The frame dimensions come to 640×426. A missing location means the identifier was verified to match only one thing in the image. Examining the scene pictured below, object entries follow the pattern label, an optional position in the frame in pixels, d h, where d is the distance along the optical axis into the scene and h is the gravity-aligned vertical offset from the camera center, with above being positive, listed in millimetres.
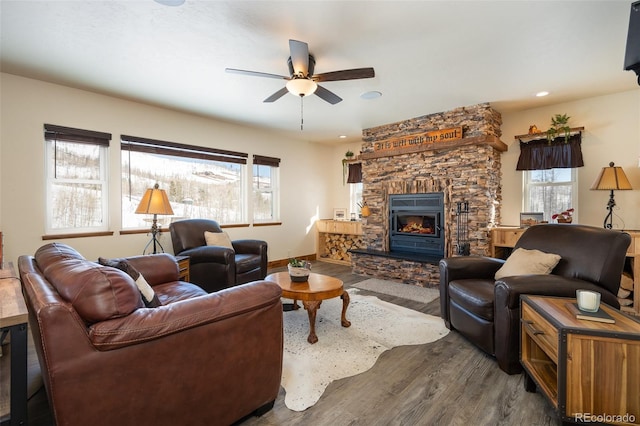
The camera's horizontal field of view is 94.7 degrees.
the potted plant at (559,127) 3865 +1123
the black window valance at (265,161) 5410 +939
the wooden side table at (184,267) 3389 -653
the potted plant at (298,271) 2842 -583
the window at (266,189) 5488 +412
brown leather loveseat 1100 -594
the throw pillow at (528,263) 2350 -438
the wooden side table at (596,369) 1397 -772
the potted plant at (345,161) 6237 +1045
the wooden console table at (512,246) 3186 -466
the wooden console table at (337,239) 6012 -614
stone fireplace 4105 +427
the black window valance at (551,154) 3898 +778
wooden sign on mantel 4262 +1119
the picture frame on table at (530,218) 4074 -109
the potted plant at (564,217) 3688 -85
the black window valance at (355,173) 6211 +800
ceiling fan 2375 +1167
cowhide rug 1996 -1136
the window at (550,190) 4051 +282
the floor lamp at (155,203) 3549 +94
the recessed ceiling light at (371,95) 3653 +1465
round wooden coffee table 2529 -714
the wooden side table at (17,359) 1178 -597
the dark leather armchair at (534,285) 2035 -536
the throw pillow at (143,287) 1722 -450
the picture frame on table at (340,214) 6531 -77
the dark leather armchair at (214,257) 3615 -601
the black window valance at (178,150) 3955 +919
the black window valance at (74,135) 3335 +900
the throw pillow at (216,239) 4080 -398
